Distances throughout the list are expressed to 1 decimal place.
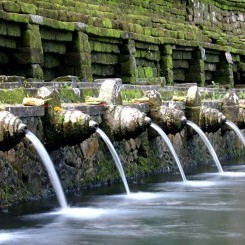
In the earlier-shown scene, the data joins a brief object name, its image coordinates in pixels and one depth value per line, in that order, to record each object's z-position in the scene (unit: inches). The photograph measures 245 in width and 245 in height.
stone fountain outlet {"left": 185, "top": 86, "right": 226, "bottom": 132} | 593.0
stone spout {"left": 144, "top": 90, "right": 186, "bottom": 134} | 528.4
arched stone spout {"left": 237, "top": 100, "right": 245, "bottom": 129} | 704.4
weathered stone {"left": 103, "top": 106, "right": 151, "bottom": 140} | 458.6
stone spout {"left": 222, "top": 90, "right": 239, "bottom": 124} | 688.4
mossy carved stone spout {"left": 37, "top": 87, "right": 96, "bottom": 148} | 398.6
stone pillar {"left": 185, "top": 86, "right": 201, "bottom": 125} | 592.1
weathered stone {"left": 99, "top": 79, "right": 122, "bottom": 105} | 472.7
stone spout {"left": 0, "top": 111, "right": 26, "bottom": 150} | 340.8
